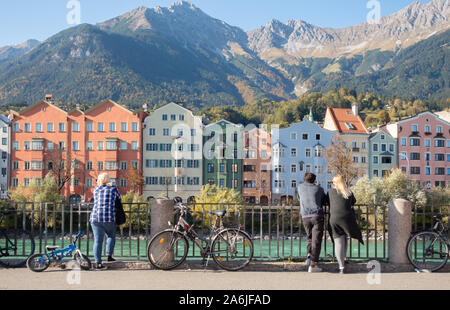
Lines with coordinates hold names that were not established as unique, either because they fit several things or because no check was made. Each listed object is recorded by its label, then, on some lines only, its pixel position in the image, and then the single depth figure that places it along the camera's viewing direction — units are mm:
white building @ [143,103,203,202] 72188
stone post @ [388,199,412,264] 10516
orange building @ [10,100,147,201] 71562
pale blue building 73875
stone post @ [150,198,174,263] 10414
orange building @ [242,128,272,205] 73125
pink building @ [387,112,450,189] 77875
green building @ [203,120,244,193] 72562
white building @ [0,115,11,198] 72688
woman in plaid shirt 9969
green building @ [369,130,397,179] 77062
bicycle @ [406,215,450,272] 10218
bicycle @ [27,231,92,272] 9773
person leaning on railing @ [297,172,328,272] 10016
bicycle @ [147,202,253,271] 10055
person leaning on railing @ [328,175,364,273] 9938
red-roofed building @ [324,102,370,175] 76562
